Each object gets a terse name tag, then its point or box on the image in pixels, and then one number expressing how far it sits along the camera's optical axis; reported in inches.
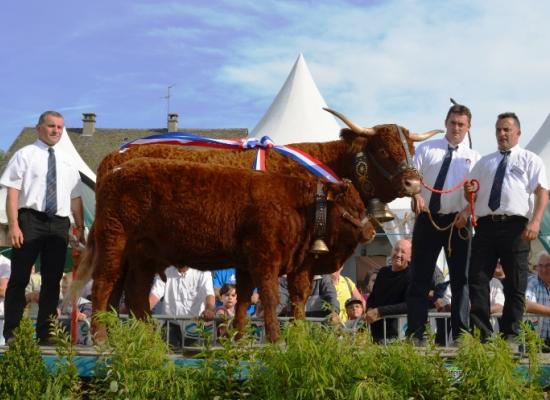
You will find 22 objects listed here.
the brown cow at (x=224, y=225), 232.1
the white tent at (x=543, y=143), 695.1
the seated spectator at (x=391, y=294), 305.1
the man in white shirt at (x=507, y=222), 261.6
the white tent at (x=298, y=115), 686.5
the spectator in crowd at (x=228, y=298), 355.3
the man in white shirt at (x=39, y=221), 272.5
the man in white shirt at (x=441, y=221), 275.4
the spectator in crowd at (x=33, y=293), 379.7
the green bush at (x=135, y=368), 192.7
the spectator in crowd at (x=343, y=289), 372.8
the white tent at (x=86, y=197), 595.9
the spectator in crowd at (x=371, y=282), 410.9
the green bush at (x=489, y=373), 184.2
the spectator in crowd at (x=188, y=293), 364.7
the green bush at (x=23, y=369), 201.6
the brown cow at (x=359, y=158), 267.1
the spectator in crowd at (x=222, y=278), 426.3
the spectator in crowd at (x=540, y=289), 327.0
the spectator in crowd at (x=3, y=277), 326.1
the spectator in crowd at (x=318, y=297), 331.6
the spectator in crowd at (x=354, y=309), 338.3
